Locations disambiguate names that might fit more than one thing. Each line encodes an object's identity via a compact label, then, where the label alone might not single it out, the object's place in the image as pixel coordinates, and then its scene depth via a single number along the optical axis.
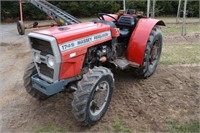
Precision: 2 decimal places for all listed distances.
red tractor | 3.18
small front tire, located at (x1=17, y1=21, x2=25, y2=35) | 9.13
